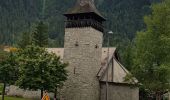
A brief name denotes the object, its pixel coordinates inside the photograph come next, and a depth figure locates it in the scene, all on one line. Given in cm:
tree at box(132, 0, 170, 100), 3422
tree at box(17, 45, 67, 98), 4303
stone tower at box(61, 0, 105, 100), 4741
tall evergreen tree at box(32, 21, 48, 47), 8794
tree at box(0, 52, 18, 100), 4572
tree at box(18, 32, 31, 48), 8631
